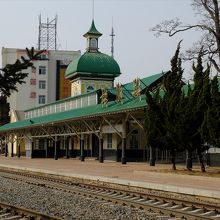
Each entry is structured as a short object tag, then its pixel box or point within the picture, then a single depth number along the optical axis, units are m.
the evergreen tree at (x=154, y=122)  22.84
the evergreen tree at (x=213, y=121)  18.77
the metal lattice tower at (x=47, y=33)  102.81
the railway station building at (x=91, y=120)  32.47
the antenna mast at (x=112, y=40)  90.17
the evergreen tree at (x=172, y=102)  21.19
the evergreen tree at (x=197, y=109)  20.22
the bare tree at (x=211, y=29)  27.30
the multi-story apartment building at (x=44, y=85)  88.12
